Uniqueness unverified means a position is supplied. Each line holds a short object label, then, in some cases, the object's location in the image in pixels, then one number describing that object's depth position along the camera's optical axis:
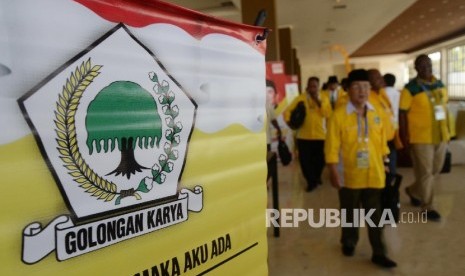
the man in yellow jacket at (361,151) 3.09
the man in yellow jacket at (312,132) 5.70
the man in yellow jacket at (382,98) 4.27
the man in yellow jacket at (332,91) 6.22
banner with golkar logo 0.88
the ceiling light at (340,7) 10.41
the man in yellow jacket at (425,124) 3.97
